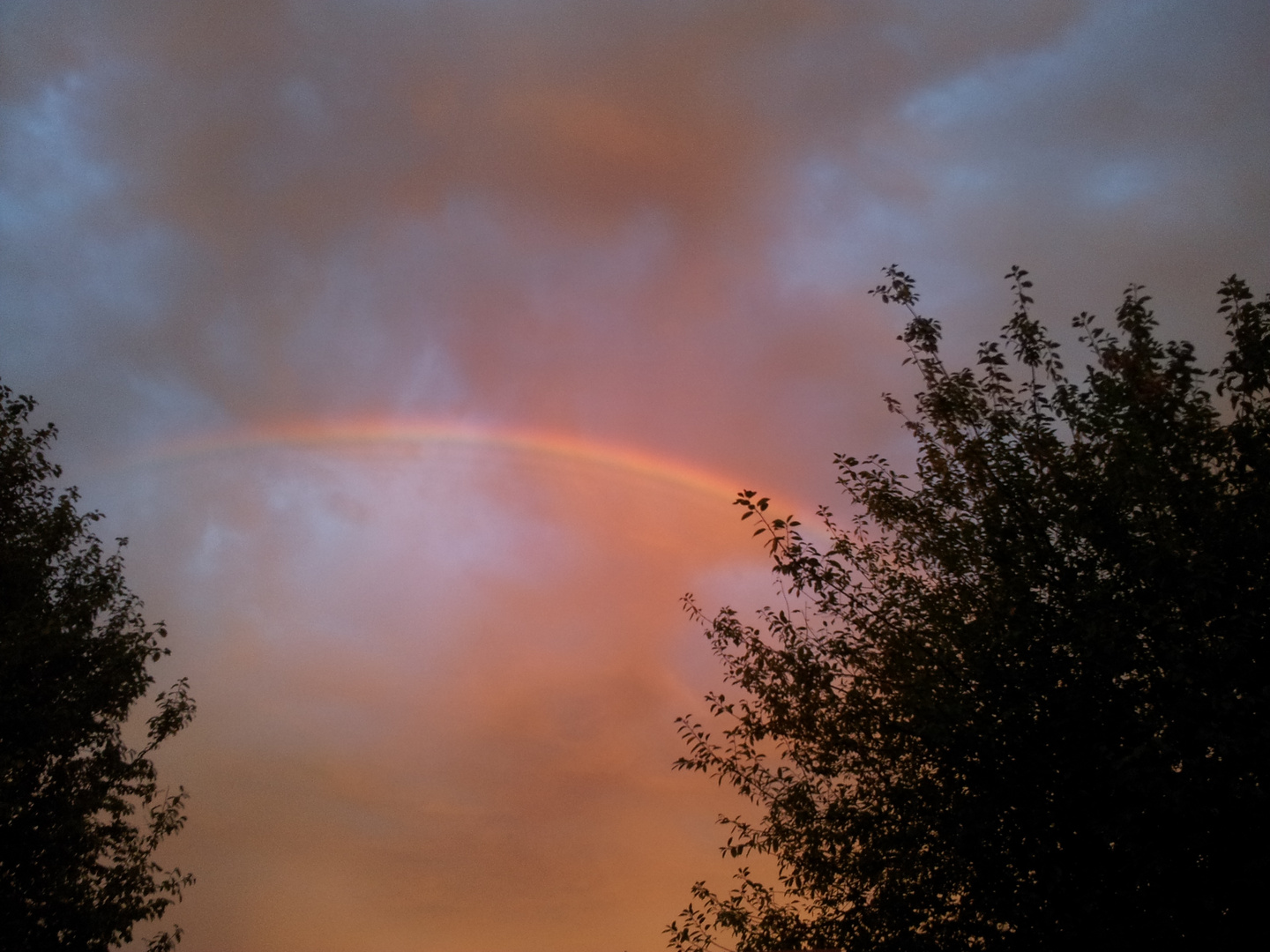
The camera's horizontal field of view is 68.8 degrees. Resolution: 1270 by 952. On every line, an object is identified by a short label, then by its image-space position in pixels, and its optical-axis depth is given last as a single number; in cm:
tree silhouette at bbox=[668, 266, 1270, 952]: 914
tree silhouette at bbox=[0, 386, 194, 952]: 1551
